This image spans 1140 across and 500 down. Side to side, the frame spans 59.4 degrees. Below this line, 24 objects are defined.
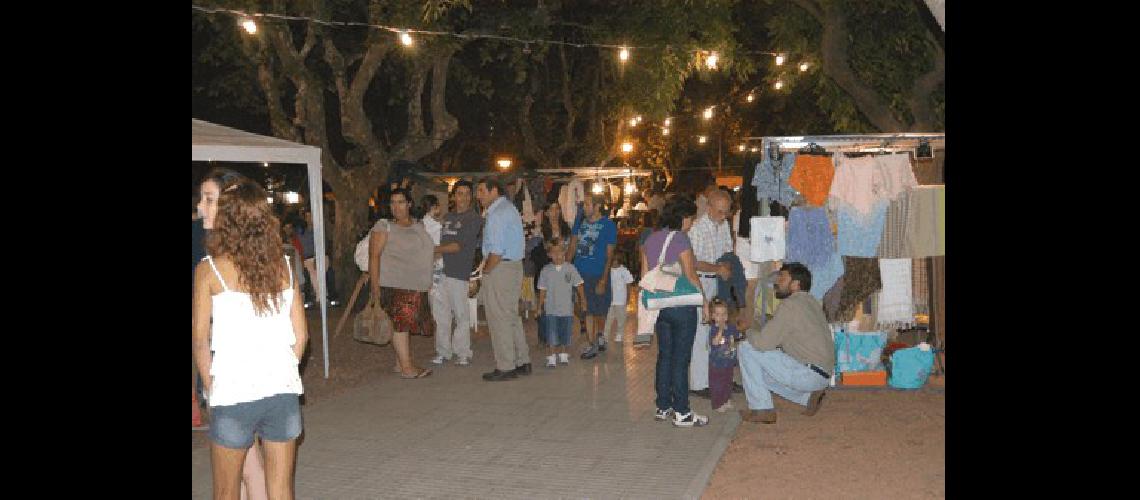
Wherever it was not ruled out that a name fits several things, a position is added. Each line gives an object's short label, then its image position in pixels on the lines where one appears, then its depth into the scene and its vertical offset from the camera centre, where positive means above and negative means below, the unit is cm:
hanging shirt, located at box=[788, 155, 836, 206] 920 +72
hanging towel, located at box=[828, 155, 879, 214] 924 +67
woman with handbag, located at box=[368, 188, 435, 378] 998 -10
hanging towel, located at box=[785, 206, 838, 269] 917 +18
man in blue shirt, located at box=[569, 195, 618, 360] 1153 +5
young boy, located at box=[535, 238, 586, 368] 1127 -47
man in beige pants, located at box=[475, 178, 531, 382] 962 -14
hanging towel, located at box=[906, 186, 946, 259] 918 +34
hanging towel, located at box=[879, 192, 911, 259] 926 +24
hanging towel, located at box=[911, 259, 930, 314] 982 -28
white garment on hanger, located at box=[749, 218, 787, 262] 931 +17
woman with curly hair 423 -33
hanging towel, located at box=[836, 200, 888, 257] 924 +25
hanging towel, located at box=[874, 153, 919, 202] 923 +73
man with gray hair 883 +3
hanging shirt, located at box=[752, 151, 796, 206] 932 +68
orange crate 934 -114
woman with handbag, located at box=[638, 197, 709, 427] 766 -46
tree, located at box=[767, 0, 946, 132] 1622 +342
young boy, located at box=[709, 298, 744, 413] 847 -82
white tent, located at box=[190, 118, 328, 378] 811 +93
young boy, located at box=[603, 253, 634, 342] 1227 -46
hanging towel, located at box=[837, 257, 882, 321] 935 -26
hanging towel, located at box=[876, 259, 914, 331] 941 -36
